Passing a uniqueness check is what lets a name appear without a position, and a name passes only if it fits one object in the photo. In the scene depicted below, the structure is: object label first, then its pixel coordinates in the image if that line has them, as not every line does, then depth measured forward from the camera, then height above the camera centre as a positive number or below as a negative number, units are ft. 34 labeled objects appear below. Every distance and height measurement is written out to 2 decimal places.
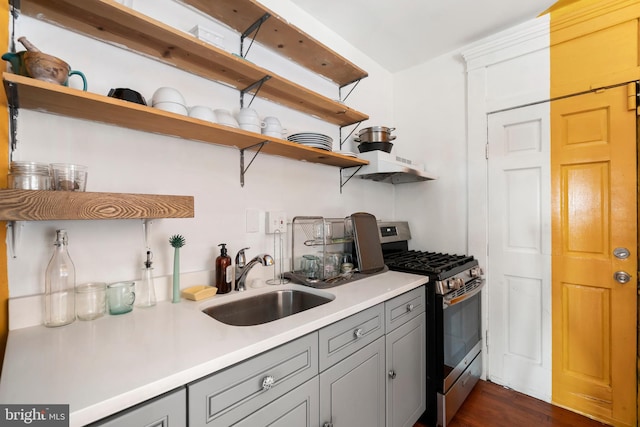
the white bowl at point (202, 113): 3.98 +1.44
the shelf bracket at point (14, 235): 3.16 -0.21
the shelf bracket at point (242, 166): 5.18 +0.89
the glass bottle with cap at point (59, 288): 3.23 -0.84
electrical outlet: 5.59 -0.16
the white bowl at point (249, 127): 4.57 +1.41
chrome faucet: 4.81 -0.91
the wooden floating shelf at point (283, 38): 4.48 +3.25
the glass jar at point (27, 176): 2.86 +0.41
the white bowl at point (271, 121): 4.95 +1.64
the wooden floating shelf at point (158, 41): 3.20 +2.33
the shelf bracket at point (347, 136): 7.43 +2.07
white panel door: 6.57 -0.94
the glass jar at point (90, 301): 3.40 -1.05
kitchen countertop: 2.01 -1.26
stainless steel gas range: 5.63 -2.49
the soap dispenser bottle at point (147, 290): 3.90 -1.04
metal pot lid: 7.02 +2.10
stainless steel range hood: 6.68 +1.08
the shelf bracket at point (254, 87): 4.77 +2.27
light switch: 5.32 -0.11
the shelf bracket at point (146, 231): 4.11 -0.23
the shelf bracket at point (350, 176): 7.06 +0.95
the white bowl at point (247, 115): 4.59 +1.62
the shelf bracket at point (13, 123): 3.14 +1.04
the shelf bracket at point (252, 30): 4.66 +3.23
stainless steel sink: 4.34 -1.55
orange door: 5.66 -0.89
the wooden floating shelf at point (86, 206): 2.62 +0.11
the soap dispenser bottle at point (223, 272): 4.57 -0.93
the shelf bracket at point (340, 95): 7.19 +3.07
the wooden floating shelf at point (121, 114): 2.82 +1.23
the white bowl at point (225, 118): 4.26 +1.47
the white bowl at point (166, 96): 3.72 +1.58
